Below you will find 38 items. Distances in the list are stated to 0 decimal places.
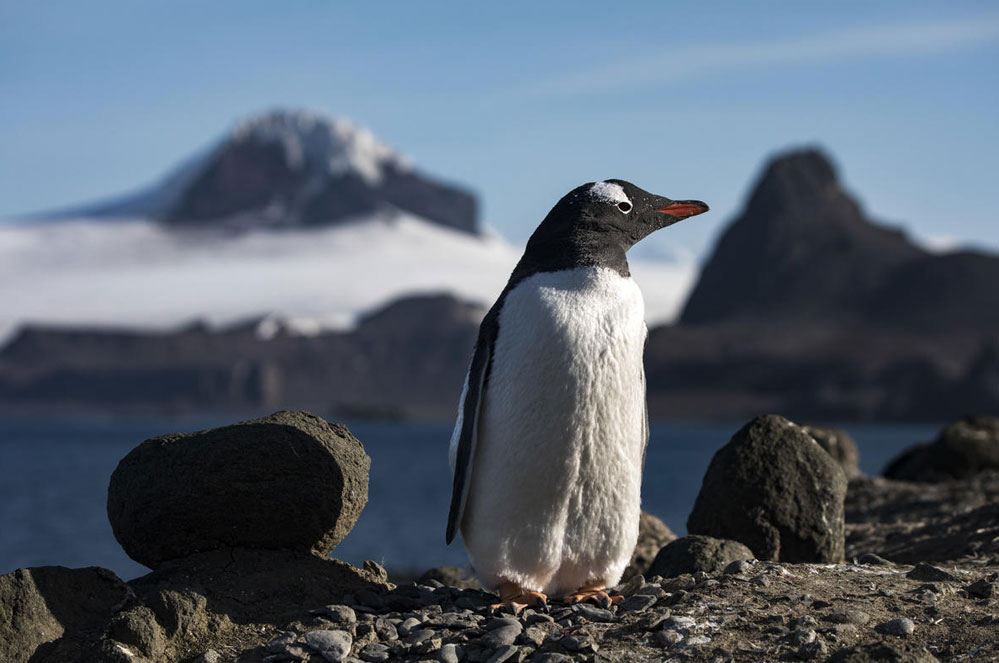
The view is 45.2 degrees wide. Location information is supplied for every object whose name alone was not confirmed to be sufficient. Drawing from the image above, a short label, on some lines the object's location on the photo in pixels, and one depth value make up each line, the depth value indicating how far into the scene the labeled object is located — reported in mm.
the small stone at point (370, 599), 6660
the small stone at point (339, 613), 6402
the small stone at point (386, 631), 6195
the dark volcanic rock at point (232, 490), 7008
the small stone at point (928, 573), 6656
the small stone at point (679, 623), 5805
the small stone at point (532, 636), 5871
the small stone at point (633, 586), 6637
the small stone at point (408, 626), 6211
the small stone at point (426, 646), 5984
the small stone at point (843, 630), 5625
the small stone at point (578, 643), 5680
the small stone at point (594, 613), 6125
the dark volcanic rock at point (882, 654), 5266
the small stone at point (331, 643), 5945
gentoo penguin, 6512
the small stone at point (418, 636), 6090
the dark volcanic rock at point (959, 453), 14648
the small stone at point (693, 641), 5617
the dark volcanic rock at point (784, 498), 8266
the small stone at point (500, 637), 5891
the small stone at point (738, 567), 6734
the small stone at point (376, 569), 7570
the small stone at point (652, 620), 5863
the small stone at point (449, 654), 5824
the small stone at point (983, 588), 6270
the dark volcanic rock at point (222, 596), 6254
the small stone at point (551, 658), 5582
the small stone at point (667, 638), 5664
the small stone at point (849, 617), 5750
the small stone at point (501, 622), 6081
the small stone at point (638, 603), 6234
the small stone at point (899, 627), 5630
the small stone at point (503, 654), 5688
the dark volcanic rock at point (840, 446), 13841
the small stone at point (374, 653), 5934
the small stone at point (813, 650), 5434
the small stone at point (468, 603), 6629
